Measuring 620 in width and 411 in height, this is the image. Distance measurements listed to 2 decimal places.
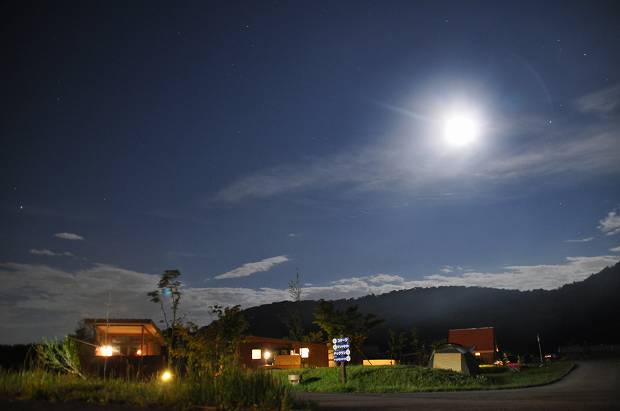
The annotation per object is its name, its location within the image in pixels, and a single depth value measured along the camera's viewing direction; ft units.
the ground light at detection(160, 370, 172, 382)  37.88
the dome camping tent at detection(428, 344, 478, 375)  116.77
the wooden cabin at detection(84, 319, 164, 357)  98.89
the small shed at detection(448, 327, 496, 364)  194.49
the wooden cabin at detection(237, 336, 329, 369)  137.08
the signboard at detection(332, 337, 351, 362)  89.35
